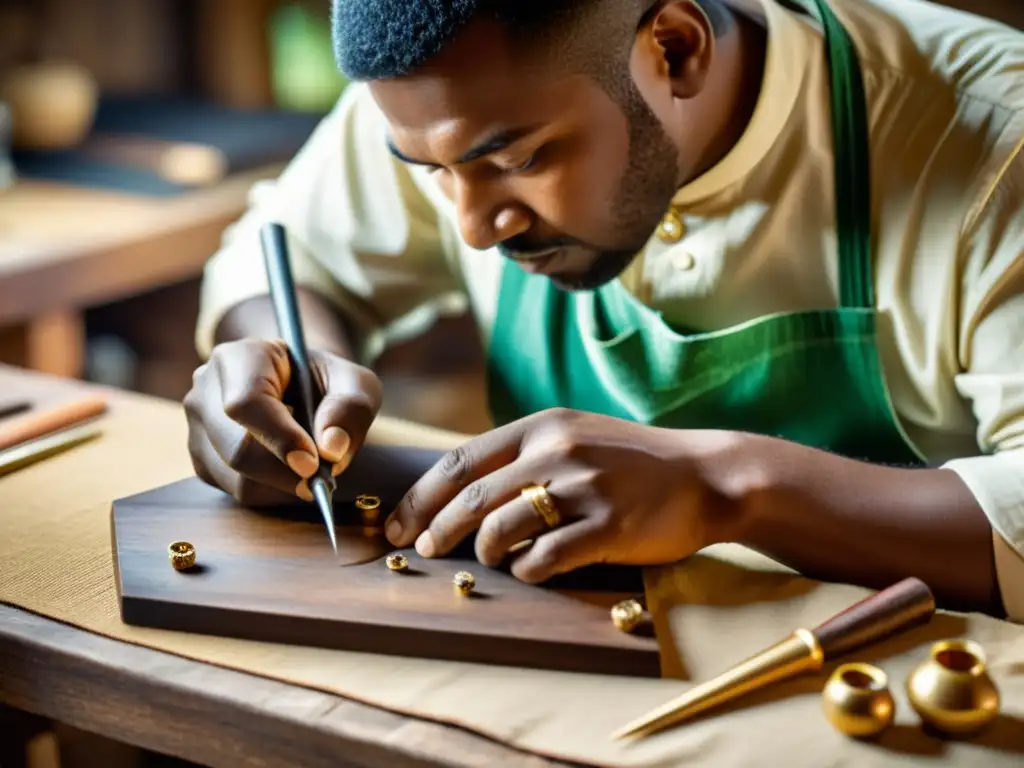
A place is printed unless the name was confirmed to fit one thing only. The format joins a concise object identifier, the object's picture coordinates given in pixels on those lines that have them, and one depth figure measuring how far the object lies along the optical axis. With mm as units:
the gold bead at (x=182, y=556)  1202
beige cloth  975
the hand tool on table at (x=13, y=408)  1618
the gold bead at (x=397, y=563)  1202
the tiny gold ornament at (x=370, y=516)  1278
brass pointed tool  1010
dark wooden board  1089
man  1222
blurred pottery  2996
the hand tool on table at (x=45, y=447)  1482
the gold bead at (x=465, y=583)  1160
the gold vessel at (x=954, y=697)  968
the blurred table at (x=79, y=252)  2465
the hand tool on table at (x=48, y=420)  1537
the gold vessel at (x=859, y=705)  967
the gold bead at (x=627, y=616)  1096
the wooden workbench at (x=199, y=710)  993
